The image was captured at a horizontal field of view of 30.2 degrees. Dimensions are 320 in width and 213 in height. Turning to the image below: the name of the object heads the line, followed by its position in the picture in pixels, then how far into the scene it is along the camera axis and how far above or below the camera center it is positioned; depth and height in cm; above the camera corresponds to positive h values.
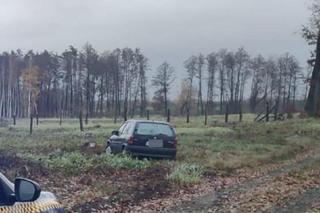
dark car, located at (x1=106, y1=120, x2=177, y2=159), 1903 -93
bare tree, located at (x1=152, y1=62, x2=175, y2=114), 10738 +534
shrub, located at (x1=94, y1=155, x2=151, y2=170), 1692 -152
